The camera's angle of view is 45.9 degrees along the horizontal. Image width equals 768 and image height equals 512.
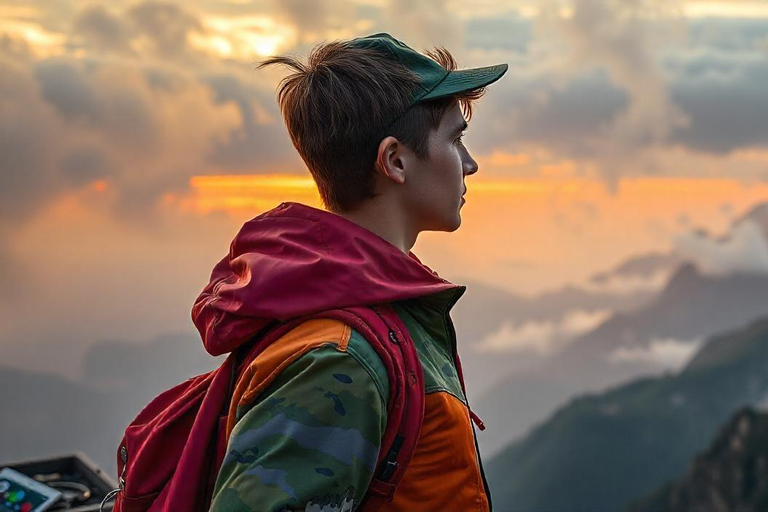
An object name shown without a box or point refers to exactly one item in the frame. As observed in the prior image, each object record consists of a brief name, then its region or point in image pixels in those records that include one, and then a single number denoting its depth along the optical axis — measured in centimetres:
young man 121
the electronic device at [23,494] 244
